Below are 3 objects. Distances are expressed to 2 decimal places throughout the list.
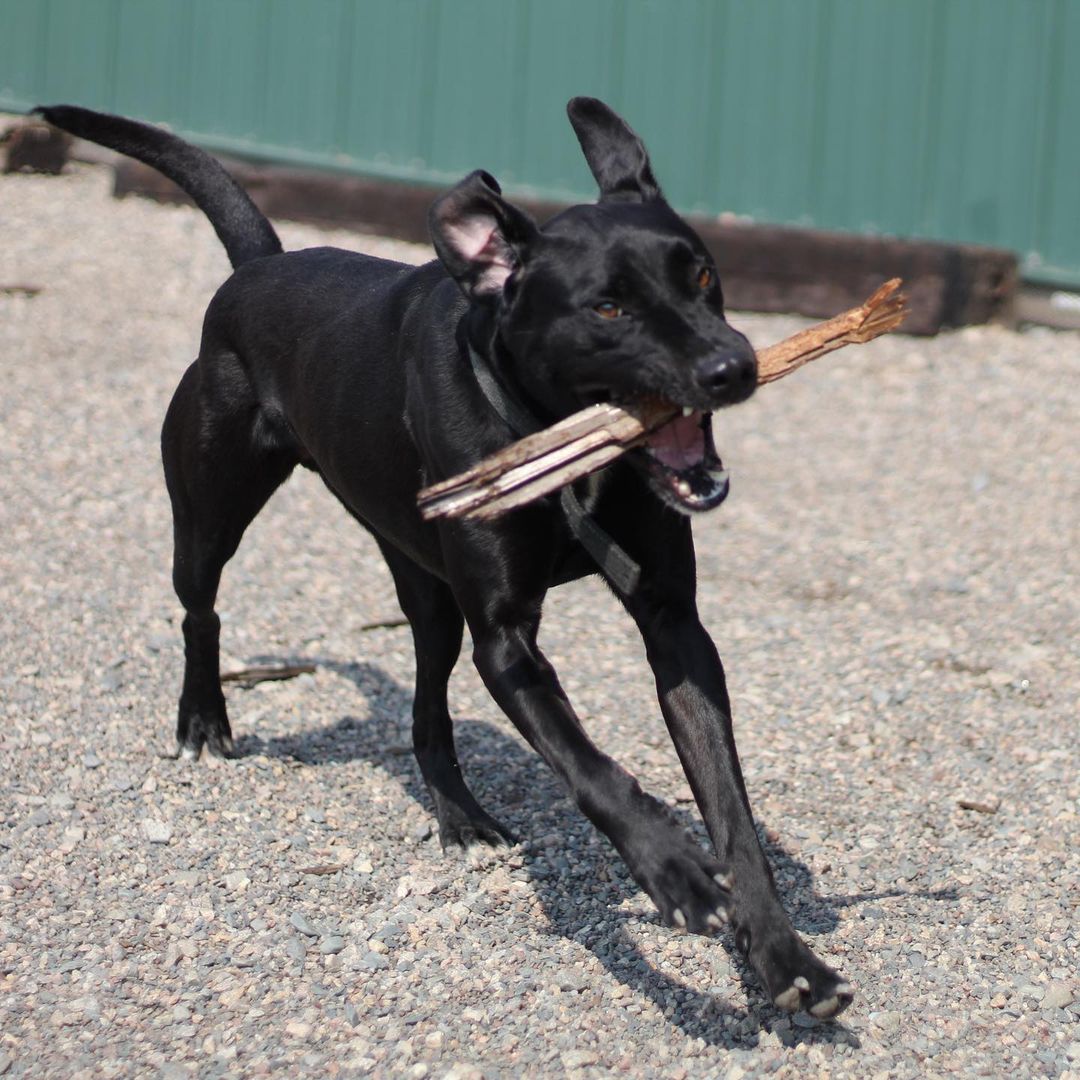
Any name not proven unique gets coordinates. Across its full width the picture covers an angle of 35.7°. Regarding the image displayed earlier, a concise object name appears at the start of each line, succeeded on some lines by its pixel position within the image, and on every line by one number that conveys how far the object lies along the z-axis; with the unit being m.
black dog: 3.27
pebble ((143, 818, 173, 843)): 4.25
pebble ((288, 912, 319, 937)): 3.79
